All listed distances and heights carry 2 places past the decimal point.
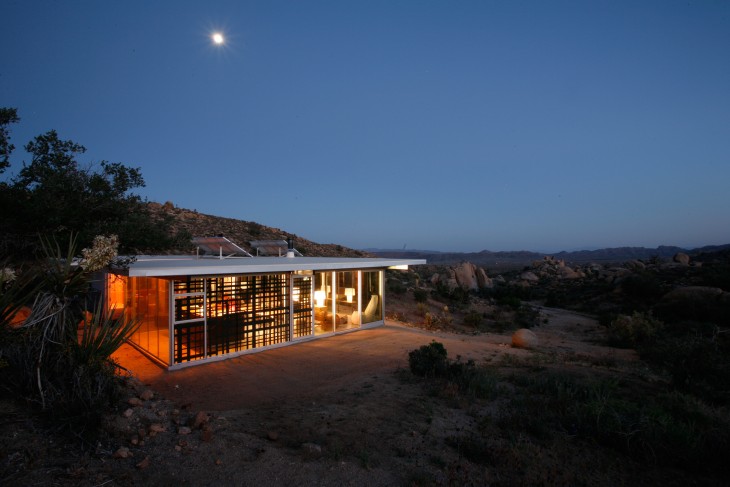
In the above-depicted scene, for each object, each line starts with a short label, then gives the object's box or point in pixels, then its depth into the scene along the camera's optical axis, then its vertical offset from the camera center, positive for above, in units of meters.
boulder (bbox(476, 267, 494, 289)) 33.56 -2.85
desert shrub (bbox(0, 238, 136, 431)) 3.82 -1.10
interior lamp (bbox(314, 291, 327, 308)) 11.15 -1.41
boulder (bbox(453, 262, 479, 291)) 32.55 -2.34
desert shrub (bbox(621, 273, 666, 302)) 22.88 -2.48
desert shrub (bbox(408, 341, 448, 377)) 7.13 -2.19
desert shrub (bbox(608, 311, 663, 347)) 13.59 -3.06
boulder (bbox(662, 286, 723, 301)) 18.75 -2.38
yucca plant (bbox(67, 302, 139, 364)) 4.12 -1.01
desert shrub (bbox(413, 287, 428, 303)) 22.08 -2.73
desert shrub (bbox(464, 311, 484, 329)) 17.90 -3.39
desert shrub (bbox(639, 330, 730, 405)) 6.56 -2.29
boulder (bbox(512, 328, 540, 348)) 11.98 -2.95
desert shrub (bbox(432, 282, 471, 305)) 23.75 -2.94
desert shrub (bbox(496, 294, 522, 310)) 22.67 -3.35
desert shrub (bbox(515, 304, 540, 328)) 18.29 -3.54
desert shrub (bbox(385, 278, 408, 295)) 23.20 -2.34
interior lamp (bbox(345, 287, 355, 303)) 11.68 -1.31
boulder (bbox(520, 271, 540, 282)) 39.38 -2.98
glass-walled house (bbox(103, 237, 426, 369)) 7.99 -1.28
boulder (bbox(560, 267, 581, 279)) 37.24 -2.57
